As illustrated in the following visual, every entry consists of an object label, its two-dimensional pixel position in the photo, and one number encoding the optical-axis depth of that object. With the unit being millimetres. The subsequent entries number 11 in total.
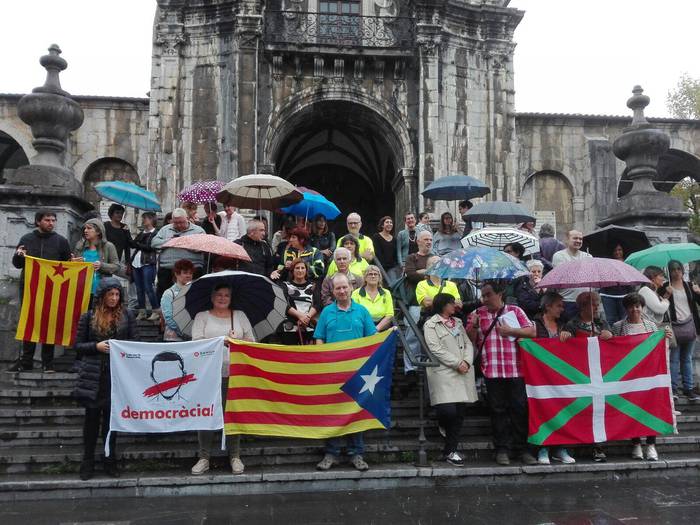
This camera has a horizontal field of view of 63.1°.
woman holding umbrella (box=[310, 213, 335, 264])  9531
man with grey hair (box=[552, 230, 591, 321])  7911
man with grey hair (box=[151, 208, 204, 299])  8414
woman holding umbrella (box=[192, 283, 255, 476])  5922
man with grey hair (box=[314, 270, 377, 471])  6086
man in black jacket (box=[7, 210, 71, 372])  7719
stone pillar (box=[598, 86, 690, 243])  10266
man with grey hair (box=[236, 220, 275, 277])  8000
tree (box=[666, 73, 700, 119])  32062
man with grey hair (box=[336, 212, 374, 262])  8516
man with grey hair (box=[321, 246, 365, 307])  6941
